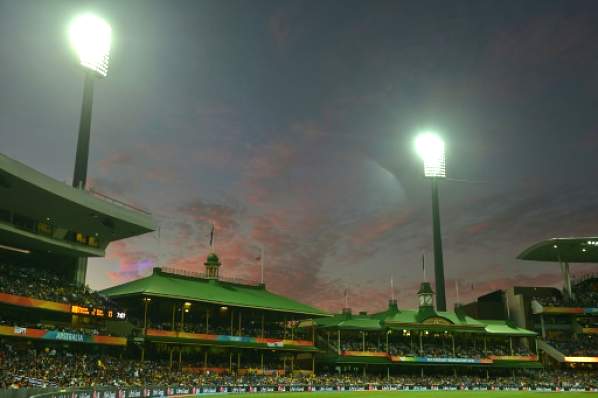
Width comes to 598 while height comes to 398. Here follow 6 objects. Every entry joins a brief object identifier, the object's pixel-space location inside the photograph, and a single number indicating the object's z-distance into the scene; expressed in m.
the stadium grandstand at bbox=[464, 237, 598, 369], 102.66
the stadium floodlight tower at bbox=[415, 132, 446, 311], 120.53
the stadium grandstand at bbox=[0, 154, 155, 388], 52.94
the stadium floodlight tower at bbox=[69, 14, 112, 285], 73.81
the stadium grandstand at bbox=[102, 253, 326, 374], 70.38
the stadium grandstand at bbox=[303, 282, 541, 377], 91.06
